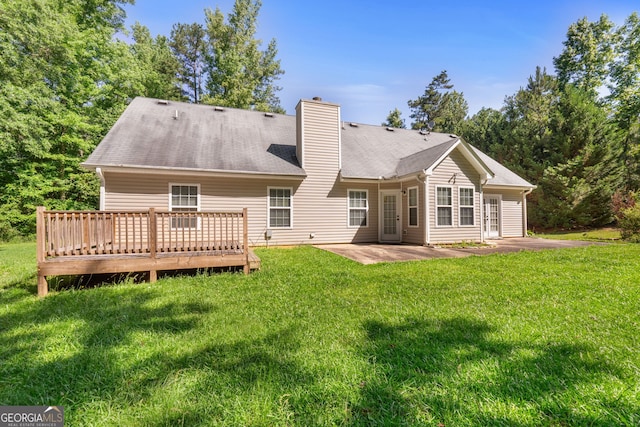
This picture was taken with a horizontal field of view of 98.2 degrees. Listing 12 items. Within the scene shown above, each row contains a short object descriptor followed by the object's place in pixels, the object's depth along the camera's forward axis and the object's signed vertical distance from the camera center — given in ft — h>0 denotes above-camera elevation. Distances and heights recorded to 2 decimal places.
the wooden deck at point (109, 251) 15.96 -2.23
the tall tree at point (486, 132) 82.40 +26.09
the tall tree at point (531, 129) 65.21 +21.78
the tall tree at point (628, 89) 66.52 +34.15
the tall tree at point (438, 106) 112.78 +44.92
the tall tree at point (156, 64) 66.39 +41.57
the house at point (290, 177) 30.58 +4.61
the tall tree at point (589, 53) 81.00 +47.70
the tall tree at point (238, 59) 72.28 +44.33
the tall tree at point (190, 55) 83.97 +49.73
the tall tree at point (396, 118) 114.62 +39.91
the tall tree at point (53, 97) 42.29 +21.70
